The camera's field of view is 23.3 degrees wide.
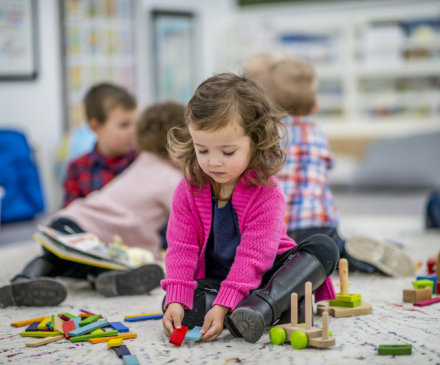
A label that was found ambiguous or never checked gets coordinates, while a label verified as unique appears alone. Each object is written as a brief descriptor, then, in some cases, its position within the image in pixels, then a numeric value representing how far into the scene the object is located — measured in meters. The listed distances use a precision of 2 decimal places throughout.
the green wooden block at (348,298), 2.05
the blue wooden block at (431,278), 2.23
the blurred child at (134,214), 2.26
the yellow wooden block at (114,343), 1.89
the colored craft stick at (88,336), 1.93
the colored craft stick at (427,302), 2.10
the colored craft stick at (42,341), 1.92
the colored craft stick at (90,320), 2.02
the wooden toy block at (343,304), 2.05
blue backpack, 3.94
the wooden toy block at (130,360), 1.80
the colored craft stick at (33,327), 2.00
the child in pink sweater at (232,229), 1.90
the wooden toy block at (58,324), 1.98
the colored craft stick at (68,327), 1.96
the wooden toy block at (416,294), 2.12
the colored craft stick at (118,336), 1.92
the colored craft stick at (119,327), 1.98
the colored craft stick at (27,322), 2.05
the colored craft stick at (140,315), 2.08
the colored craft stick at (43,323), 2.01
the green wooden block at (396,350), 1.81
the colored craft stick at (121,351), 1.85
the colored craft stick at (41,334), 1.97
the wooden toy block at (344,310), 2.03
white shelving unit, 5.57
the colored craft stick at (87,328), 1.94
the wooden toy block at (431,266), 2.38
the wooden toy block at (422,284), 2.17
